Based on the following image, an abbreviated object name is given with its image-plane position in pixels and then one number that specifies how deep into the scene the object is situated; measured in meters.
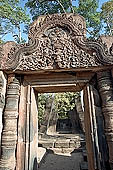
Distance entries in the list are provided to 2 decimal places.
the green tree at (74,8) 12.45
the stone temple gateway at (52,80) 2.53
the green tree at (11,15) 10.34
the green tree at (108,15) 11.56
